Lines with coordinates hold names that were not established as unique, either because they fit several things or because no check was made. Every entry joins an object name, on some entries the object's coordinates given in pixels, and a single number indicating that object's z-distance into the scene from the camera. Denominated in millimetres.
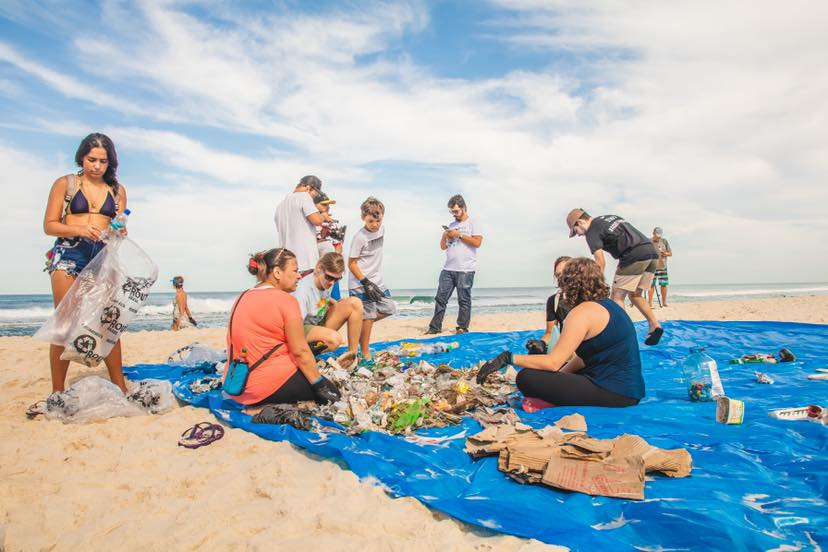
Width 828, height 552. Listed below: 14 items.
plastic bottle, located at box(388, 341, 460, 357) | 6274
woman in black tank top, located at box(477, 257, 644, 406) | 3635
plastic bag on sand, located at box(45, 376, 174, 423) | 3654
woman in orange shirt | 3684
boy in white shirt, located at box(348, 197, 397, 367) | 5867
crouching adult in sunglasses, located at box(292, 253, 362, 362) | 5211
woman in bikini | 3887
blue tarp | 1999
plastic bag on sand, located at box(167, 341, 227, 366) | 5961
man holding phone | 8070
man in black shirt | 6434
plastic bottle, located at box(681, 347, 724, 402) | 4121
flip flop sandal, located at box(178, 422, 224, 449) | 3229
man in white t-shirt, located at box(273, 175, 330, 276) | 5488
